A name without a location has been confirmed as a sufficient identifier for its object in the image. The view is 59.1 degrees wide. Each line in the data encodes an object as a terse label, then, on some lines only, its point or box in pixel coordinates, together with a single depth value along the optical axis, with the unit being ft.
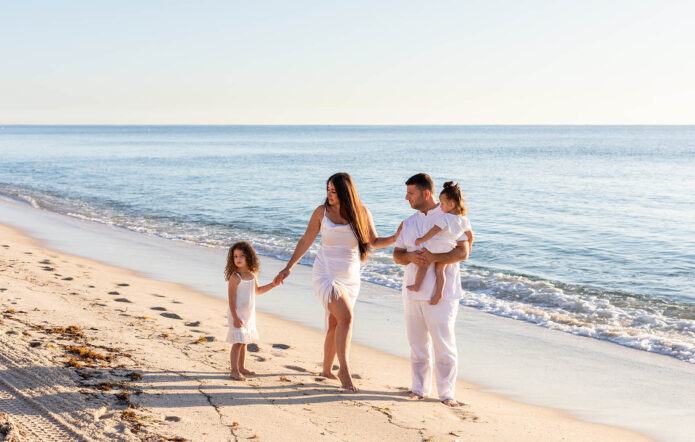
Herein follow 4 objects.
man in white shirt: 16.22
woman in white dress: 16.89
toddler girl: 15.78
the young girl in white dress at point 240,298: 17.15
